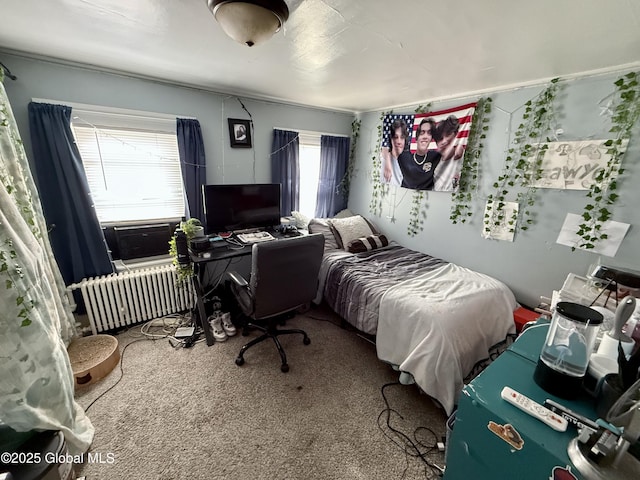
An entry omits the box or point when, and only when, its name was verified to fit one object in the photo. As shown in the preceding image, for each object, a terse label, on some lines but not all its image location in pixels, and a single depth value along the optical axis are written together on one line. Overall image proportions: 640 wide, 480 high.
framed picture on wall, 2.66
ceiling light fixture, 0.94
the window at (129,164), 2.10
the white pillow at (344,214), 3.67
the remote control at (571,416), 0.68
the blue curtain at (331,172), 3.38
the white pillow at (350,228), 3.01
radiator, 2.10
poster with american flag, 2.49
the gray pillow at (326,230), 2.94
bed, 1.59
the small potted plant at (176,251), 2.14
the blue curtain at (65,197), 1.87
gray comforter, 2.12
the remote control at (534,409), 0.71
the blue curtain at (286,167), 2.97
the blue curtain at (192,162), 2.38
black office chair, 1.67
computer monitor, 2.42
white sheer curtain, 1.02
